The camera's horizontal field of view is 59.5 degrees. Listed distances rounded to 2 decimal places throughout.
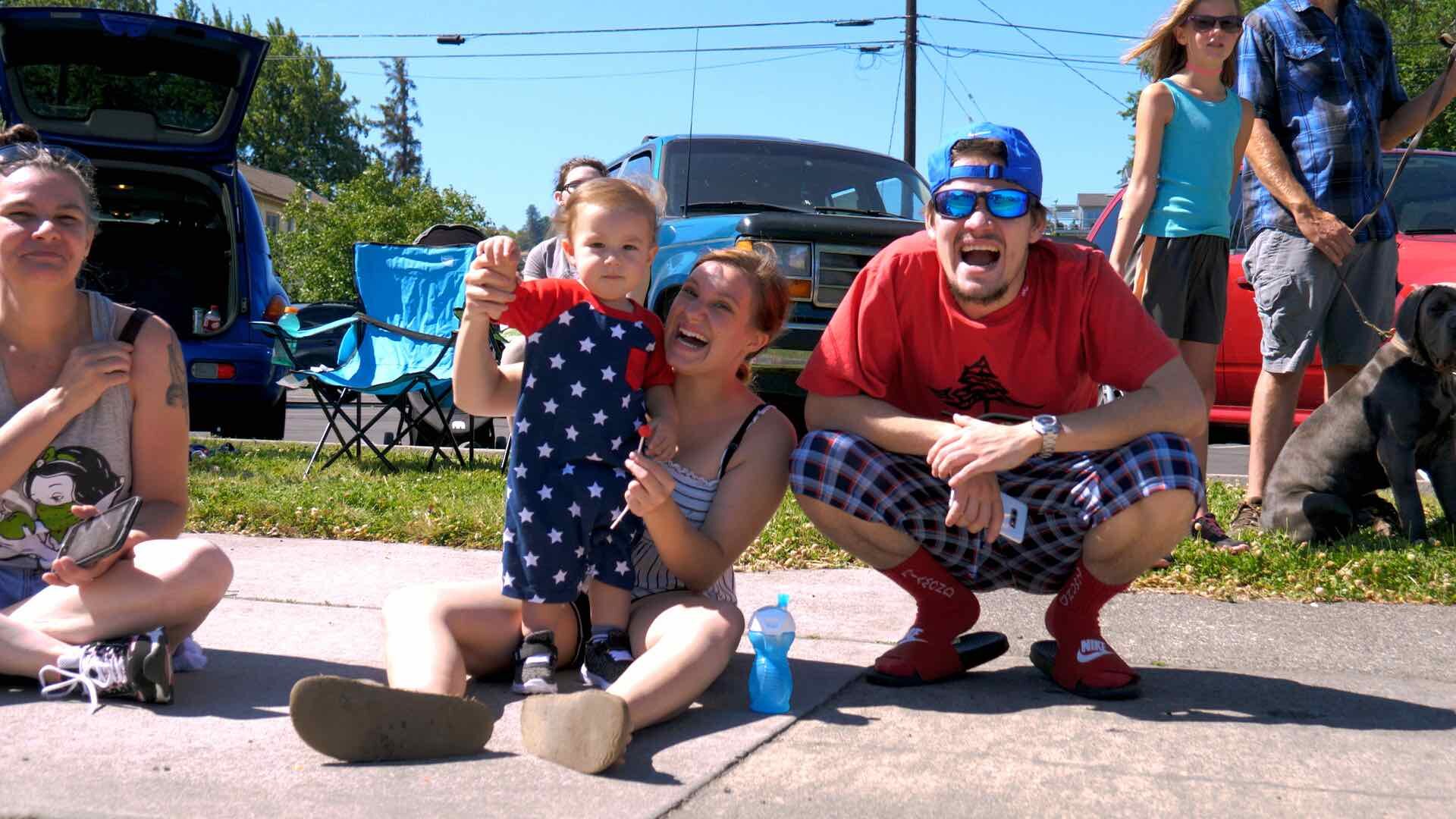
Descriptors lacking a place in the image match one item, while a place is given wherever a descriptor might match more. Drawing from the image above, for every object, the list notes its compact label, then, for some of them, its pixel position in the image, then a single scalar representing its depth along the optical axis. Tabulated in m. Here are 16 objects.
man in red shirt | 2.89
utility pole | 24.14
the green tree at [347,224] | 46.28
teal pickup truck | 6.78
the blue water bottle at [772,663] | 2.78
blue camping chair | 7.35
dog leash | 4.84
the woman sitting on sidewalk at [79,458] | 2.77
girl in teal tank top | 4.55
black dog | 4.65
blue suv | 8.23
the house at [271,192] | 58.03
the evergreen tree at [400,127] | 84.69
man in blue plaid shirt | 4.89
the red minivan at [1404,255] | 6.48
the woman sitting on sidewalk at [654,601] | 2.36
